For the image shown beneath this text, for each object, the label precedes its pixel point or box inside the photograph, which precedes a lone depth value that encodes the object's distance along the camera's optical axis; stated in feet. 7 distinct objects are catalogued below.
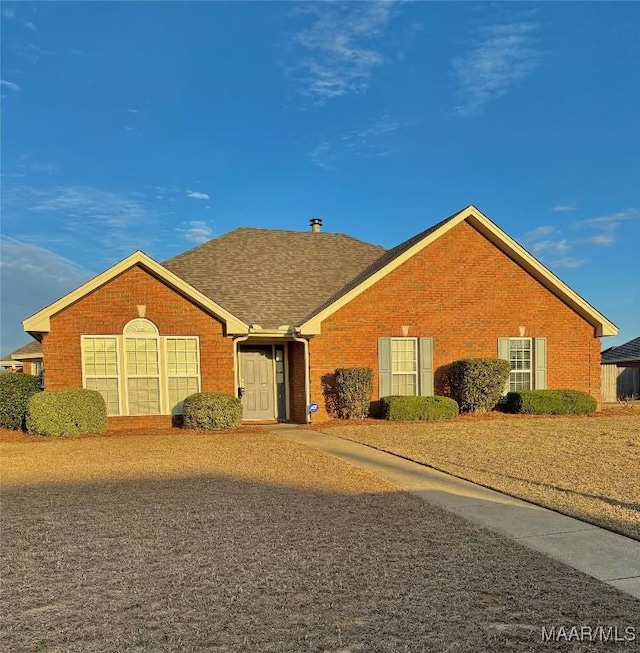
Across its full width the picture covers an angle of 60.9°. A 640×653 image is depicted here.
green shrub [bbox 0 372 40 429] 45.62
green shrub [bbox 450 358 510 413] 51.47
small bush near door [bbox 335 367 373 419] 49.16
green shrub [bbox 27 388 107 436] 41.47
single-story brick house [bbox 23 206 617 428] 46.52
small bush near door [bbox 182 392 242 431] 44.75
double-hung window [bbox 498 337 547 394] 55.21
